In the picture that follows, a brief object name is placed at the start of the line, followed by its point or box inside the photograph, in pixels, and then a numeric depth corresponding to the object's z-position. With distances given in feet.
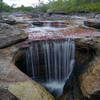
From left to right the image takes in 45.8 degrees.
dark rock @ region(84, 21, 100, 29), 44.89
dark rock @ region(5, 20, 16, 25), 50.18
